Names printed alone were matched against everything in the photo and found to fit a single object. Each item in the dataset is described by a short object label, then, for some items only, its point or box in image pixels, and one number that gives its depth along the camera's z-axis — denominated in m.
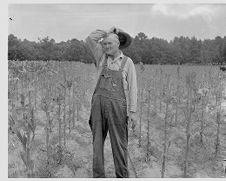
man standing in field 2.46
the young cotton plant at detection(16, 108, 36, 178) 2.01
